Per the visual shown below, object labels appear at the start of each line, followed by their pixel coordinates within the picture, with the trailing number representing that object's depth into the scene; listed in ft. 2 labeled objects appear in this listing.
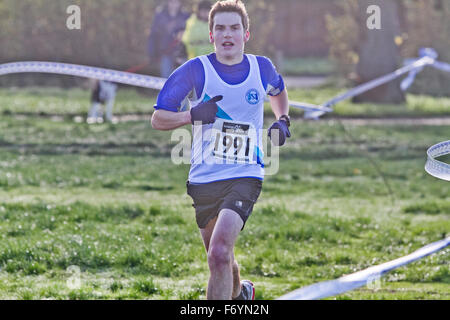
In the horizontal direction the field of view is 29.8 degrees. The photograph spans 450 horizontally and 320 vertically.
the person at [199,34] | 45.01
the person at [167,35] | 50.60
